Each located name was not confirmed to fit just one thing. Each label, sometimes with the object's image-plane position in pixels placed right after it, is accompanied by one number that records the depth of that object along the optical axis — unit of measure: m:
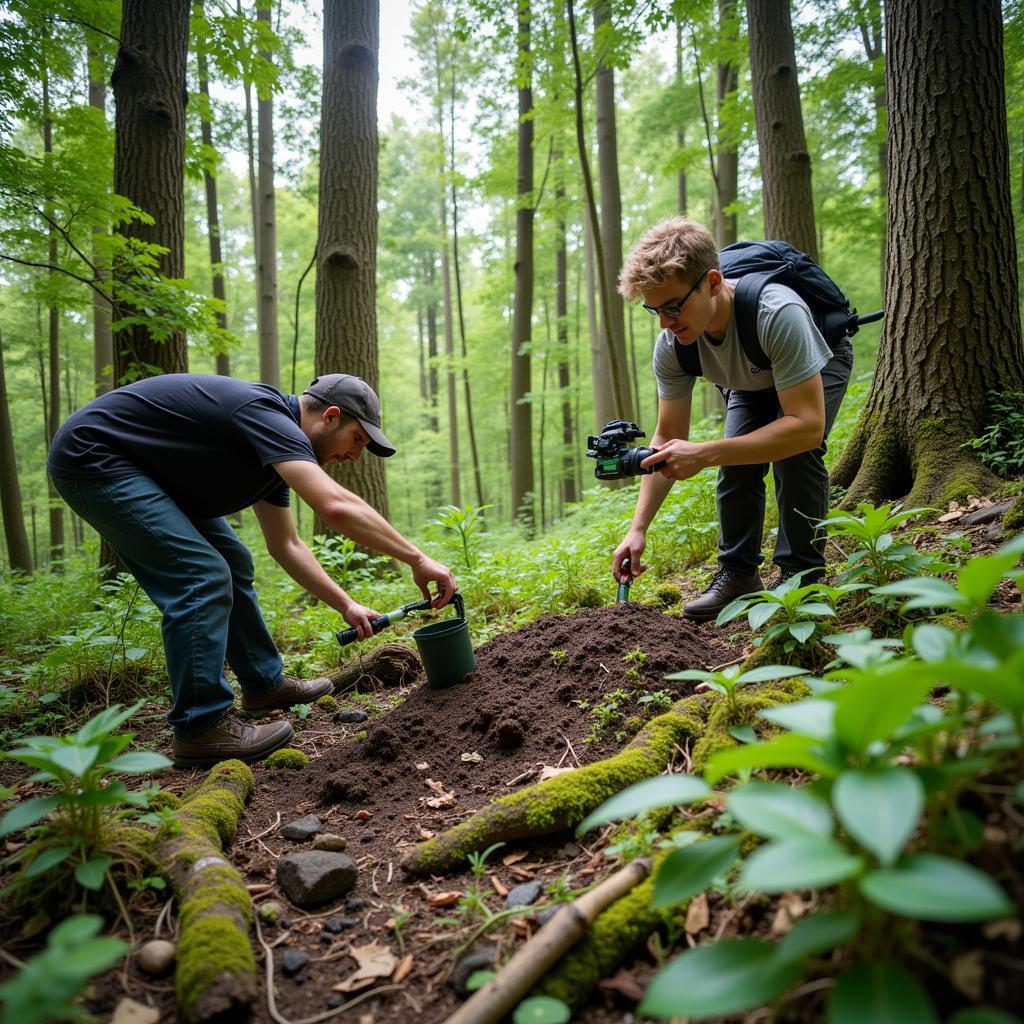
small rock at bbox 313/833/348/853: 2.04
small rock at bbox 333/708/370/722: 3.25
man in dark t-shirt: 2.65
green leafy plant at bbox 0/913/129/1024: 0.88
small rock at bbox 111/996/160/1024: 1.26
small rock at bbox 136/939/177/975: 1.43
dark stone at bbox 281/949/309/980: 1.51
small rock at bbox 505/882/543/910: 1.63
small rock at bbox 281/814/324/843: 2.15
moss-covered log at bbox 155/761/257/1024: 1.29
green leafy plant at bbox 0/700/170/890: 1.42
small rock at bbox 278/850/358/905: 1.78
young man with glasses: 2.60
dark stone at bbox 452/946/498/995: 1.40
